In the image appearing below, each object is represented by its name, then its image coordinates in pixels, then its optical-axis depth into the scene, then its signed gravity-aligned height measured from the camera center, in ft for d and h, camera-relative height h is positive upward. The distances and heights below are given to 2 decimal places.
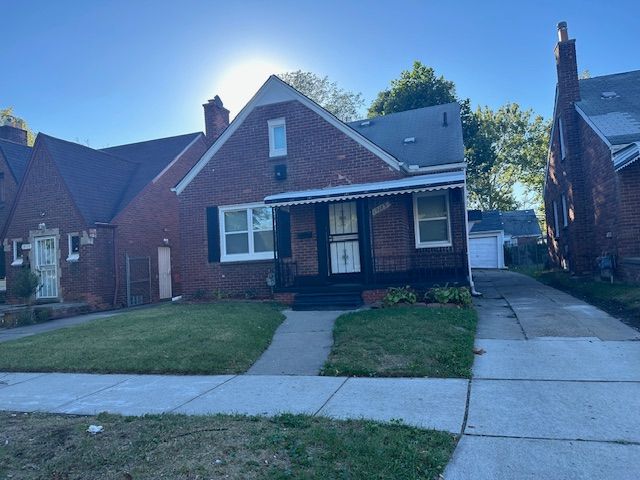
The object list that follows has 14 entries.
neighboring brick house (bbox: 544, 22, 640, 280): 40.88 +7.50
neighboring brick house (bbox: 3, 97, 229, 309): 55.52 +4.91
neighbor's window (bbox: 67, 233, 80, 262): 55.67 +2.72
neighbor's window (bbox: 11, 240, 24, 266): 59.36 +2.51
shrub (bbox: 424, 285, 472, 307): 33.58 -3.31
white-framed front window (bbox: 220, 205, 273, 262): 44.57 +2.56
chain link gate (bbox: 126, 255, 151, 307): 58.95 -1.98
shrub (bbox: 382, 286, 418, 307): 34.73 -3.36
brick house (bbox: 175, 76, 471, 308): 39.22 +4.19
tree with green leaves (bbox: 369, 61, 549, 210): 151.23 +28.46
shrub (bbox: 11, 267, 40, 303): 46.39 -1.40
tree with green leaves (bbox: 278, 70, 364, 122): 122.62 +42.00
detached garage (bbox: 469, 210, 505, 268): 102.37 +0.85
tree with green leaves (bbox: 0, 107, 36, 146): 141.88 +47.44
